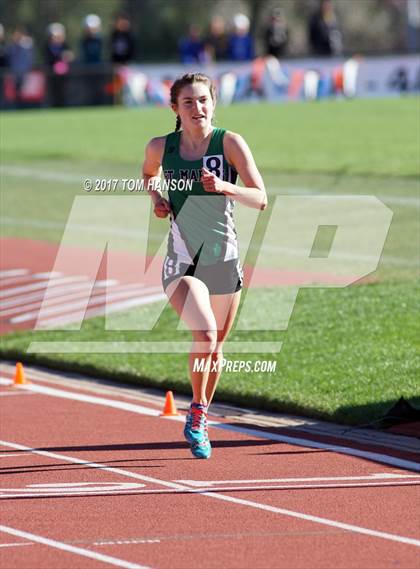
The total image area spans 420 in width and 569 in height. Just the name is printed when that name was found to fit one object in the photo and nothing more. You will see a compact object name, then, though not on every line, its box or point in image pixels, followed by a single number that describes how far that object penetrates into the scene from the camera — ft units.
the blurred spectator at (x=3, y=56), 143.43
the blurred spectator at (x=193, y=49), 138.00
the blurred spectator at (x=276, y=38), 132.26
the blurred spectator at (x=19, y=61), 139.23
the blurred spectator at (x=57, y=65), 138.51
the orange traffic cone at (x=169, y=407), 33.81
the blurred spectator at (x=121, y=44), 138.21
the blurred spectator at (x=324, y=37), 130.82
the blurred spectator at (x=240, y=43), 133.59
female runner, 27.32
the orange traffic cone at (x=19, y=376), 38.47
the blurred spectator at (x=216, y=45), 138.10
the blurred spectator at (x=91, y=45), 141.18
